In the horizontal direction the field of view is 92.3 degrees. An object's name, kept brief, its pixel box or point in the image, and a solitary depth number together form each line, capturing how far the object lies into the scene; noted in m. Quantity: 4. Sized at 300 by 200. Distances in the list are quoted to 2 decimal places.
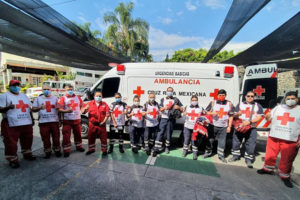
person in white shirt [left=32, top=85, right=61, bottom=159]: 3.06
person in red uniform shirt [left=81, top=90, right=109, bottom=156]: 3.30
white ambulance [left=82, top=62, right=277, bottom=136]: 3.62
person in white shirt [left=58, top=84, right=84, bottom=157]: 3.28
